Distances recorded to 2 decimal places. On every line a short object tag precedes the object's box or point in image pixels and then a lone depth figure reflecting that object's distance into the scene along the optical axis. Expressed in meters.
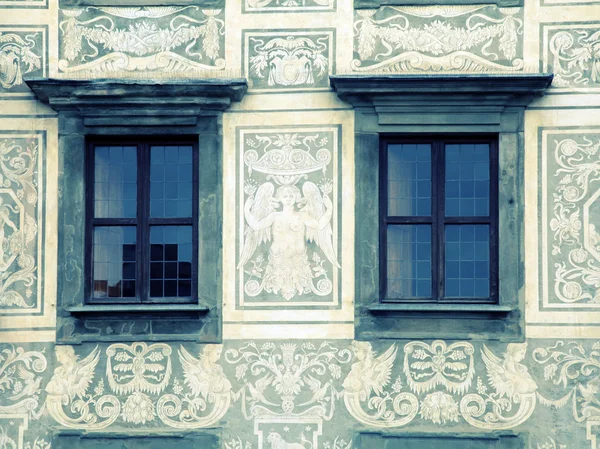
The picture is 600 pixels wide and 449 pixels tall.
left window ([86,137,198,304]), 15.02
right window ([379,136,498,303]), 14.80
